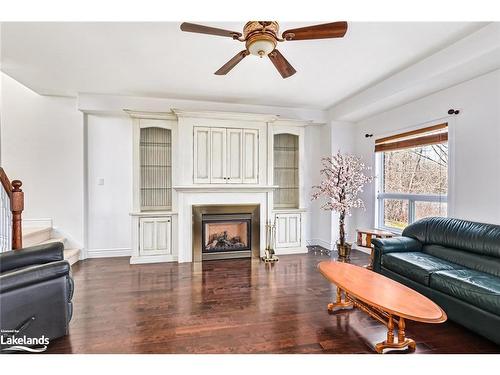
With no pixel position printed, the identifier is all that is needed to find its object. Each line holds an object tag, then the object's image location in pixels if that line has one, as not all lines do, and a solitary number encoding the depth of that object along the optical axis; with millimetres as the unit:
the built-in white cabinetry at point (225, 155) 4430
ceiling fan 1946
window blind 3520
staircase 3742
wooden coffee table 1809
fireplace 4426
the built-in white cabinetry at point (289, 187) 4941
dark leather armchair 1841
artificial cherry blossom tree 4418
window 3604
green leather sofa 2090
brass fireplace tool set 4458
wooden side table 3969
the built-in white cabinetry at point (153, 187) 4379
